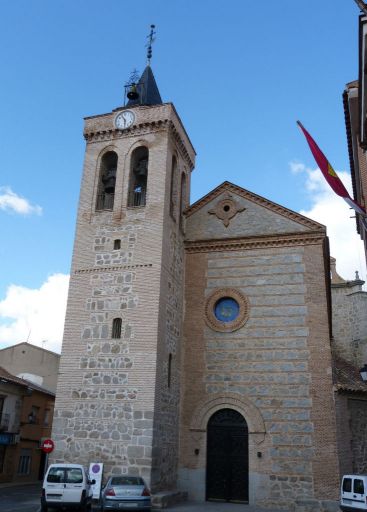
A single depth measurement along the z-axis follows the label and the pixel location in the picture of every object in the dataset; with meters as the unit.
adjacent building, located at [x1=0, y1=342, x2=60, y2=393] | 31.03
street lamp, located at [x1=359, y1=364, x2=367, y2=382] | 12.89
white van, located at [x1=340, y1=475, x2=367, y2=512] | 13.20
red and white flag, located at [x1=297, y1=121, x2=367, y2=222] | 11.77
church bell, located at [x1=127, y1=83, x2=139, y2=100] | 21.36
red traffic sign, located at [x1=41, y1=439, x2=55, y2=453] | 15.40
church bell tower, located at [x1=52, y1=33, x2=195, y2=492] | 15.72
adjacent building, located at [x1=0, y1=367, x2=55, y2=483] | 23.02
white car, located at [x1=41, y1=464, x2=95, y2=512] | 12.98
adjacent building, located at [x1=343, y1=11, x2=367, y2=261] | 10.19
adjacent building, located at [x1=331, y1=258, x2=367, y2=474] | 16.73
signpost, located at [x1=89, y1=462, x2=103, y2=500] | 14.82
